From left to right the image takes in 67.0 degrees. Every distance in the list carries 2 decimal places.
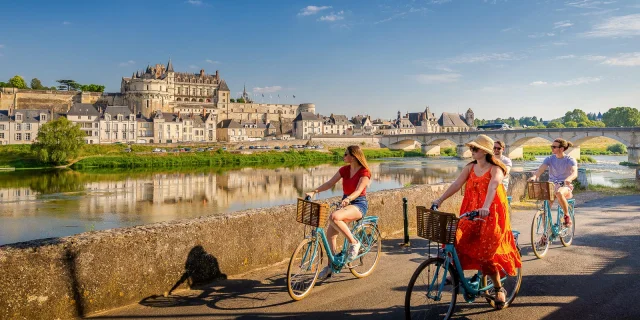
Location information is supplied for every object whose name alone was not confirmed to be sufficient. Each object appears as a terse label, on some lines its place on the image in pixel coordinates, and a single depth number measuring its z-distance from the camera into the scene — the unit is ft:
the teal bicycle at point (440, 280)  12.41
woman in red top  16.28
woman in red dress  13.19
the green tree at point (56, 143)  153.89
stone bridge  165.58
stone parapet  12.32
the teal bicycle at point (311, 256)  14.90
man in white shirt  20.97
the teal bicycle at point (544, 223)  20.49
